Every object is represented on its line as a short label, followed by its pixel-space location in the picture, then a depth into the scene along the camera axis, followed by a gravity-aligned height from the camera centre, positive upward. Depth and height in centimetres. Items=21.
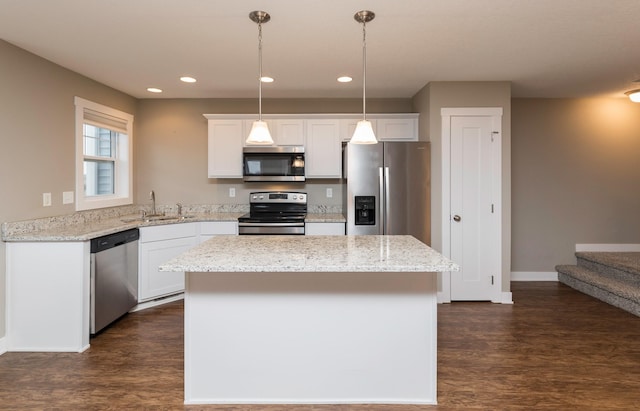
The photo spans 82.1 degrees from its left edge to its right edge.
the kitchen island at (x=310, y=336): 210 -75
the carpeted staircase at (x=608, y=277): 378 -84
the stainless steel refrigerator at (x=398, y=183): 402 +25
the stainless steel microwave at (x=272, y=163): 440 +51
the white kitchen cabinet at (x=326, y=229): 414 -27
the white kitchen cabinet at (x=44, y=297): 282 -71
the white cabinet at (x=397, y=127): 449 +96
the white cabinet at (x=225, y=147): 449 +72
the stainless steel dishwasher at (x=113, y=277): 301 -63
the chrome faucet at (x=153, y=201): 437 +4
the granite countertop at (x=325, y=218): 412 -15
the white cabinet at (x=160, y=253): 373 -50
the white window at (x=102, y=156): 368 +57
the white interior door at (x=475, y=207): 400 -2
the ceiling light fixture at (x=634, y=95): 410 +125
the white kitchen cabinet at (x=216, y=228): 420 -26
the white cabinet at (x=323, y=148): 448 +70
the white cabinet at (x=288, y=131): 448 +91
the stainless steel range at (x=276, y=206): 446 -1
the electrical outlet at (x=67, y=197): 344 +8
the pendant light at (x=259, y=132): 236 +47
